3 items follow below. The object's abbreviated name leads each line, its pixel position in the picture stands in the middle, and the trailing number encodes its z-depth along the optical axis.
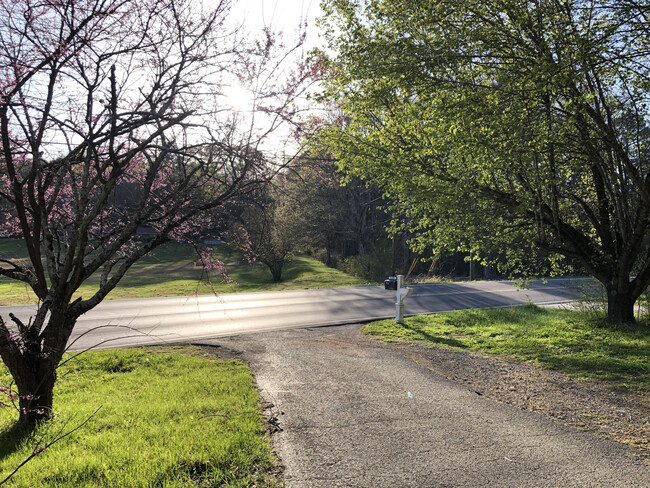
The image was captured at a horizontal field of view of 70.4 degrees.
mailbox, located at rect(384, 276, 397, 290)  13.25
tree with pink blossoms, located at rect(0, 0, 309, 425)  4.53
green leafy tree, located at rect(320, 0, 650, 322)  7.84
